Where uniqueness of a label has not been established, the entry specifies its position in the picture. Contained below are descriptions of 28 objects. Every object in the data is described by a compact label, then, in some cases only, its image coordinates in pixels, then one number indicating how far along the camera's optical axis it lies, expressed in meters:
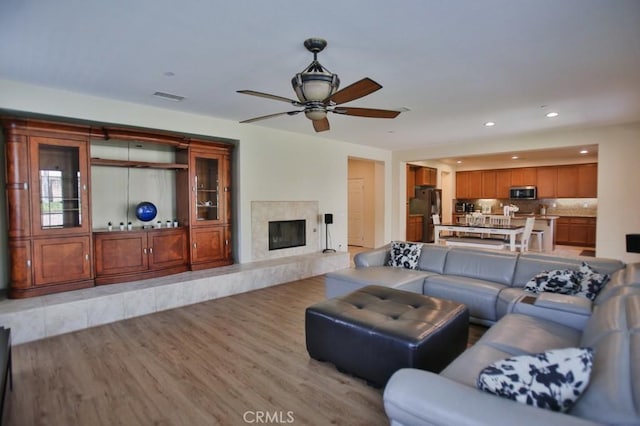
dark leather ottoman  2.43
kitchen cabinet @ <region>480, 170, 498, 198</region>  10.73
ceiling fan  2.54
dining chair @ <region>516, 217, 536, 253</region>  6.99
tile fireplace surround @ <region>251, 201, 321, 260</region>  5.94
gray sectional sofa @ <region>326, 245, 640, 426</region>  1.29
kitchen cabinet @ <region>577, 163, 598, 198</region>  9.05
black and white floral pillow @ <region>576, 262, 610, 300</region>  3.05
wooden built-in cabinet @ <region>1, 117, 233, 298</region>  3.74
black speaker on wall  3.08
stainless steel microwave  9.97
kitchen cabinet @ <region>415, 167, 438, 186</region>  10.18
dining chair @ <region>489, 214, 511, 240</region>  7.73
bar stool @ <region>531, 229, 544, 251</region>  8.21
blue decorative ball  4.94
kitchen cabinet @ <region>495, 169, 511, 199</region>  10.45
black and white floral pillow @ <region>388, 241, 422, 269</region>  4.74
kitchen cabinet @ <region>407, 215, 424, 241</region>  9.79
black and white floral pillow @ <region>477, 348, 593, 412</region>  1.33
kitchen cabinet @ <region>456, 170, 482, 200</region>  11.12
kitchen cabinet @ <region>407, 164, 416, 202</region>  9.92
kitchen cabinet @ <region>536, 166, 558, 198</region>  9.69
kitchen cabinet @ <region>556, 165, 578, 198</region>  9.36
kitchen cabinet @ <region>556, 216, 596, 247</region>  9.23
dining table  6.74
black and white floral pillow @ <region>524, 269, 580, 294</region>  3.22
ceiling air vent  4.12
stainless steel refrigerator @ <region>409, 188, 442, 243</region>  10.12
